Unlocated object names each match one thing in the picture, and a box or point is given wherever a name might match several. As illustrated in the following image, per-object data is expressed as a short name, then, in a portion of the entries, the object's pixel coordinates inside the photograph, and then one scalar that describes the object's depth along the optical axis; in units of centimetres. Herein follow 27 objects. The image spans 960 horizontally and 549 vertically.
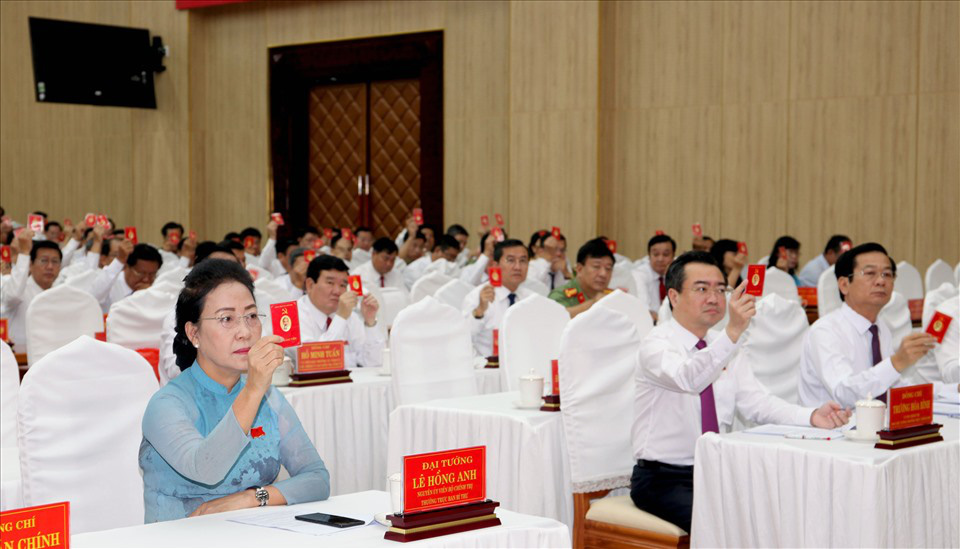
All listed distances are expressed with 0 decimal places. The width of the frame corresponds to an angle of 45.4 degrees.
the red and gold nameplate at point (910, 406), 330
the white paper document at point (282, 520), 225
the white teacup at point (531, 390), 421
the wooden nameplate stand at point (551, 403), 415
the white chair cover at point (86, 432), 278
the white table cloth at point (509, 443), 400
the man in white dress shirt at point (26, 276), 700
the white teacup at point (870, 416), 333
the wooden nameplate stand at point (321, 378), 476
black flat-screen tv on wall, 1302
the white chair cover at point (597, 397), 395
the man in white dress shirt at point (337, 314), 551
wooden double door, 1305
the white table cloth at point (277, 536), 217
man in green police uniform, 666
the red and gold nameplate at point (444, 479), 223
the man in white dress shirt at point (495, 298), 656
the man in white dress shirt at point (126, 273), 700
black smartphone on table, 230
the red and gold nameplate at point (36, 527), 188
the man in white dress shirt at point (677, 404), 360
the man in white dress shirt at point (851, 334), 418
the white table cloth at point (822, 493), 308
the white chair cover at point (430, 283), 781
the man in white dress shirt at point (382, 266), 891
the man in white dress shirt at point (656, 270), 880
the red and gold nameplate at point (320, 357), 481
